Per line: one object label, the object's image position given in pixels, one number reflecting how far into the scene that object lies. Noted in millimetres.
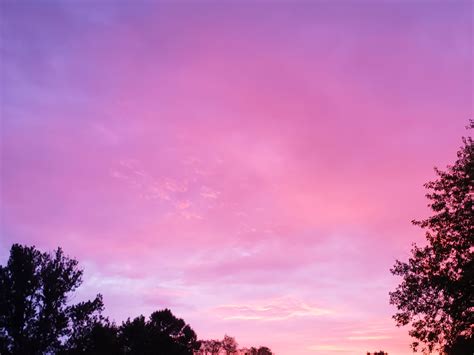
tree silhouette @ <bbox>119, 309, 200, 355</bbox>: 84750
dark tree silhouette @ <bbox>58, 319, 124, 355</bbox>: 45250
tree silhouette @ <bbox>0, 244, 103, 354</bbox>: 42438
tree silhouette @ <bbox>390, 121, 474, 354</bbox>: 29031
